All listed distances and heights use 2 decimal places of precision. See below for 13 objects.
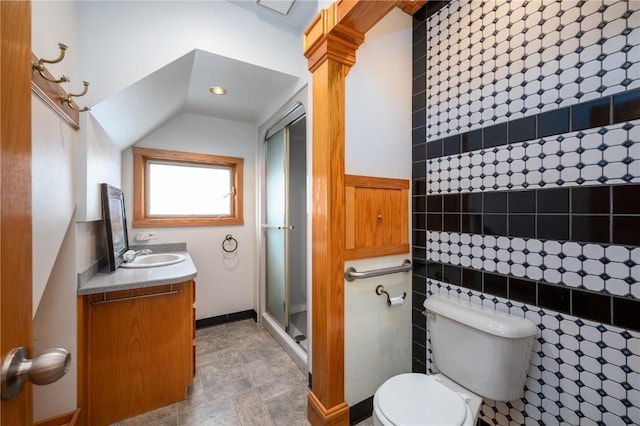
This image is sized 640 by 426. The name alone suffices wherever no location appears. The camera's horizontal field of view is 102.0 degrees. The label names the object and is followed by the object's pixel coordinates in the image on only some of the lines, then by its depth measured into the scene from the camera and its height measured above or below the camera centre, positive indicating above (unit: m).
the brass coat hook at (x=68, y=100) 1.14 +0.51
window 2.43 +0.24
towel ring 2.78 -0.35
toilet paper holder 1.54 -0.53
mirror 1.66 -0.06
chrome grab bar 1.42 -0.35
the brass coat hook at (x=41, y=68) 0.90 +0.52
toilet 1.04 -0.76
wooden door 0.40 +0.04
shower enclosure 2.34 -0.13
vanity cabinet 1.44 -0.81
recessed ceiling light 2.06 +0.99
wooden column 1.34 +0.04
